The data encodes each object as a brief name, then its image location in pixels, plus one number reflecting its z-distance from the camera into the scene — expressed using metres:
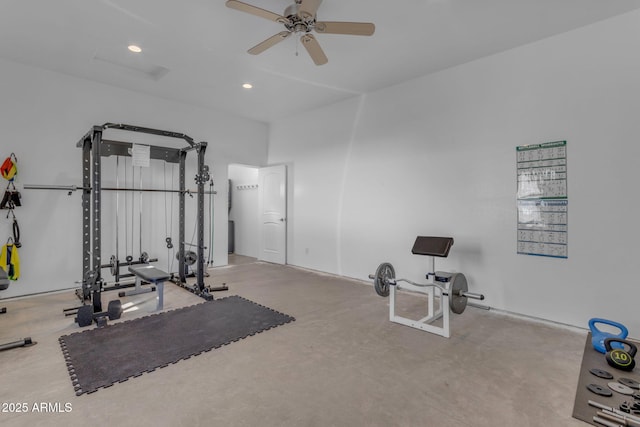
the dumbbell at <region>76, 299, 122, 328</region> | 3.01
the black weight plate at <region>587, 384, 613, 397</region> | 1.99
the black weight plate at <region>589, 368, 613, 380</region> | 2.19
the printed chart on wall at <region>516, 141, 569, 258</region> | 3.15
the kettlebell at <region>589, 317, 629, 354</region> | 2.54
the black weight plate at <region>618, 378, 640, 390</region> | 2.06
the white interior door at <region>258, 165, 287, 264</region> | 6.18
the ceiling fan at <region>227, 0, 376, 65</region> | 2.28
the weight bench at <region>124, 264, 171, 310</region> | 3.45
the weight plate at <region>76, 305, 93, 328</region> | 3.01
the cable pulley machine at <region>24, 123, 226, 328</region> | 3.31
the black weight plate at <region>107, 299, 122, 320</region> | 3.18
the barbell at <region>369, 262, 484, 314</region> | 2.82
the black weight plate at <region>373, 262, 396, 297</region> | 3.26
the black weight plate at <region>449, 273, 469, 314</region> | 2.82
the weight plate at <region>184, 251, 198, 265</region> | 4.63
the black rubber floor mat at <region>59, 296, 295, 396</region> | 2.23
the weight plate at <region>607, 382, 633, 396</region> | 1.99
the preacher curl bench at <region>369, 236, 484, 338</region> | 2.85
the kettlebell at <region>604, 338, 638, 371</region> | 2.25
